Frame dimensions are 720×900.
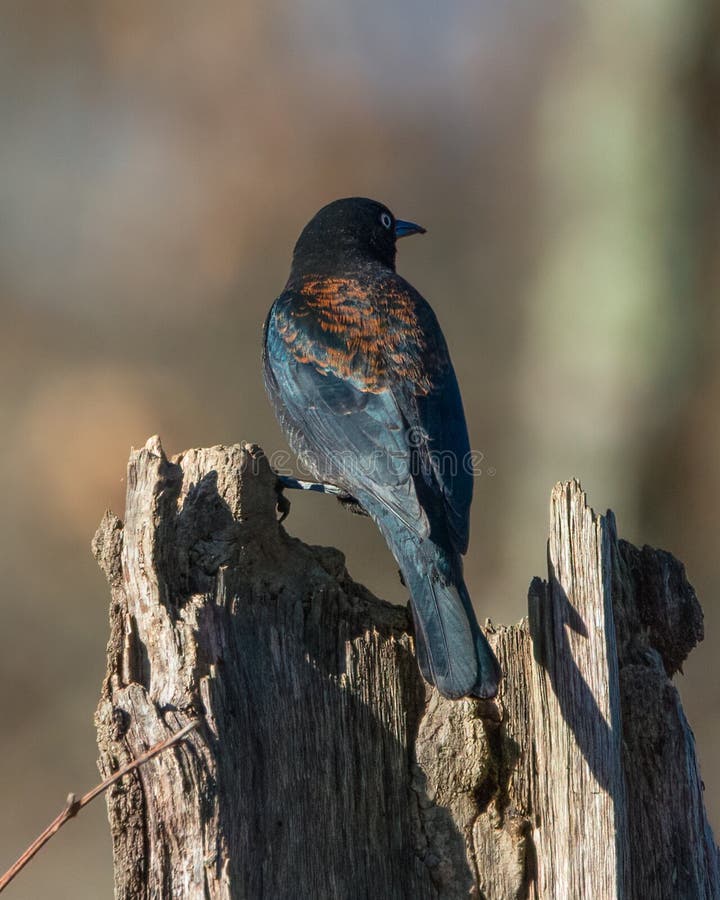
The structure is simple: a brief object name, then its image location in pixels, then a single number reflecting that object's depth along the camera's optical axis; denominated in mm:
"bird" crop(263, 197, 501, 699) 6727
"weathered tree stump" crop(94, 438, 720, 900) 5535
